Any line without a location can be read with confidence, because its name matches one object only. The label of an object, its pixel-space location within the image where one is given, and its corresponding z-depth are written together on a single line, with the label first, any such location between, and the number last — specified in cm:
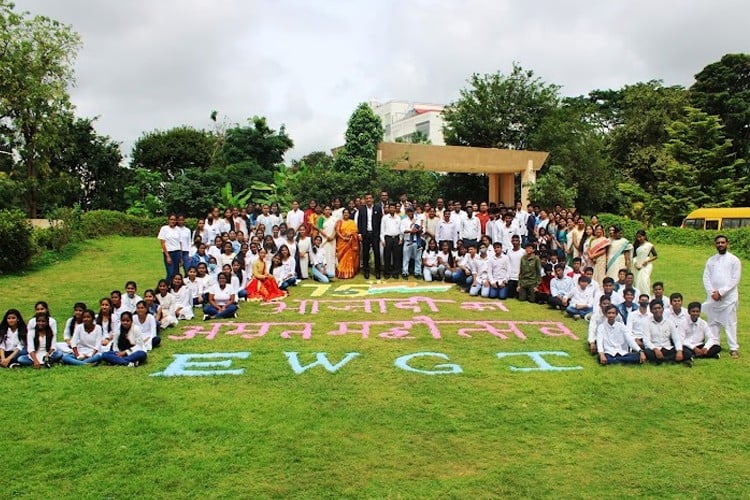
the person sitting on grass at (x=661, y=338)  887
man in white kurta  930
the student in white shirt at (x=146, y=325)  938
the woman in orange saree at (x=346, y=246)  1597
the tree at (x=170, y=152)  4475
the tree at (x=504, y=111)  3400
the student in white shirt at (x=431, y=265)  1570
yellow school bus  2589
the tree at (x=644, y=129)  3666
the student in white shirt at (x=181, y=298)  1147
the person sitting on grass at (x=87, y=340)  872
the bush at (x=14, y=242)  1689
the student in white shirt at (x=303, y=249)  1576
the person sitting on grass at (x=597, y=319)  922
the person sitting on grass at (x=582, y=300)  1156
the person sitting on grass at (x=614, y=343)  884
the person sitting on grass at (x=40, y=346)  851
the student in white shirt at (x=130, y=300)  1003
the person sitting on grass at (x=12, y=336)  853
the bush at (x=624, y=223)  2497
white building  6500
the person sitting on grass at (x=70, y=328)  874
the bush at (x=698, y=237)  2175
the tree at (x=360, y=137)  3044
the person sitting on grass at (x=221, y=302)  1159
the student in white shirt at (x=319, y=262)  1577
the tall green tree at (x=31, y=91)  2875
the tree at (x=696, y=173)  3123
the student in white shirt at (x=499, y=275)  1366
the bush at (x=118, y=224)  2483
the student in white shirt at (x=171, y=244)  1367
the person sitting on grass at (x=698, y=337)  912
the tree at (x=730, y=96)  3644
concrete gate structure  2450
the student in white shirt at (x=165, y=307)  1070
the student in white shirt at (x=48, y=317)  850
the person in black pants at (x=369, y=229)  1566
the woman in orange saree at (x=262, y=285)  1341
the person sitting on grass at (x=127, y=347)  867
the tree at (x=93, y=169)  3869
